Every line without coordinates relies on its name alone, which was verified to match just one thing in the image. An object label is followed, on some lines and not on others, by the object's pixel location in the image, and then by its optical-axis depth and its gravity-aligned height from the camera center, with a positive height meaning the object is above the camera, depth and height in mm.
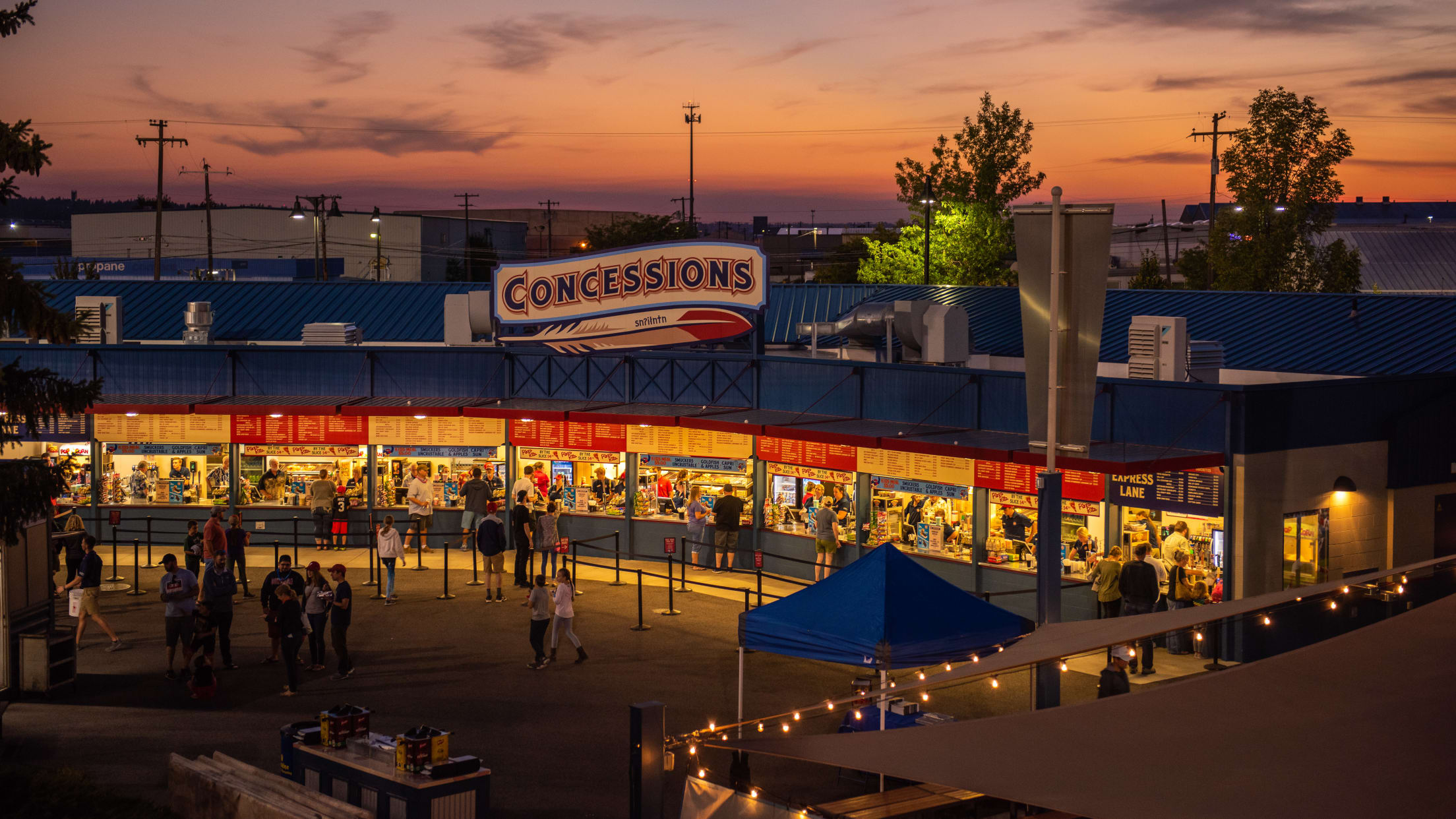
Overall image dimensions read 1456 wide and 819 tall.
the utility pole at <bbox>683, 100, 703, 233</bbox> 79812 +18253
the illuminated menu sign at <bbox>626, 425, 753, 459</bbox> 24875 -1108
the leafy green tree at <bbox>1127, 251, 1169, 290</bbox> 67438 +6478
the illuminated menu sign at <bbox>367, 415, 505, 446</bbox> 26953 -984
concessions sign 25016 +1974
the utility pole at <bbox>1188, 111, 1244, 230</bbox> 60844 +11658
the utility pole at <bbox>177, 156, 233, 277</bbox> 81250 +13536
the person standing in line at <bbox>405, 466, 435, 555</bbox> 26328 -2476
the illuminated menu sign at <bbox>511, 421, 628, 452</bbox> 25844 -1016
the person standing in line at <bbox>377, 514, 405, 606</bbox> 21422 -2859
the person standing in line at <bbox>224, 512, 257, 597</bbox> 21922 -2899
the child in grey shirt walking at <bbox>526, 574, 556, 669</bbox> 17297 -3177
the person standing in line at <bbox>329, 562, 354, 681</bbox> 16797 -3167
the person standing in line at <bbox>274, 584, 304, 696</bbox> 16156 -3256
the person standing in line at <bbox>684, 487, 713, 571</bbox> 24500 -2702
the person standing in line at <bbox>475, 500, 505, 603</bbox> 21609 -2789
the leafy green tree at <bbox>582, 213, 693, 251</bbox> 95875 +12672
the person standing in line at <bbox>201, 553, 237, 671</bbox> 17016 -2933
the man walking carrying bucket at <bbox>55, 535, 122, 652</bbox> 17953 -2966
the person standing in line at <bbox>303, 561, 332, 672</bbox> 17188 -3126
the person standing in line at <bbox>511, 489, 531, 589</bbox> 22734 -2781
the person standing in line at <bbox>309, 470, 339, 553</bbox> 26391 -2571
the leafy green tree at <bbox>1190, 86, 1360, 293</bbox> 40188 +6418
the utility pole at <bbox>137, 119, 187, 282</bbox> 67625 +13763
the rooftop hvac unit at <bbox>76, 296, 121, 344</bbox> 28547 +1558
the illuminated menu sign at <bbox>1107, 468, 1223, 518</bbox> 18422 -1536
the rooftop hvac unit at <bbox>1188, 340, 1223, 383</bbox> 20875 +505
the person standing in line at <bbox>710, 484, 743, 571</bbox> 24078 -2629
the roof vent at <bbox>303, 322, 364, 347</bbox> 28375 +1228
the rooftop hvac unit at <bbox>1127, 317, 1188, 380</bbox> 19922 +749
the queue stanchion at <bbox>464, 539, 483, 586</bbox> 23172 -3604
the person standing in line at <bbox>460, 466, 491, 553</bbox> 25172 -2305
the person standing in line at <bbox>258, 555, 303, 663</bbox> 17016 -2833
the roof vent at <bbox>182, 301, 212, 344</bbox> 29562 +1533
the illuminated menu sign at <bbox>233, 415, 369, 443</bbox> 26766 -911
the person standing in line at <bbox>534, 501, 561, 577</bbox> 23719 -2845
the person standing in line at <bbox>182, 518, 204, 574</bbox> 21156 -2855
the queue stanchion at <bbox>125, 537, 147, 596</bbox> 22344 -3627
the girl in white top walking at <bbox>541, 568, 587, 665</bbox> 17547 -3173
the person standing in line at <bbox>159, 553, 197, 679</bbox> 16844 -2984
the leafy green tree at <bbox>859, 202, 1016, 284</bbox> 56312 +6791
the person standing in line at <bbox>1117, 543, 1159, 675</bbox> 17594 -2875
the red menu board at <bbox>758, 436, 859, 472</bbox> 22891 -1235
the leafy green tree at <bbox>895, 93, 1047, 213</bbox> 56125 +10653
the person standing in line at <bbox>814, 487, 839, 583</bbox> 22781 -2686
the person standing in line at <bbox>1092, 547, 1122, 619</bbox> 18297 -2924
